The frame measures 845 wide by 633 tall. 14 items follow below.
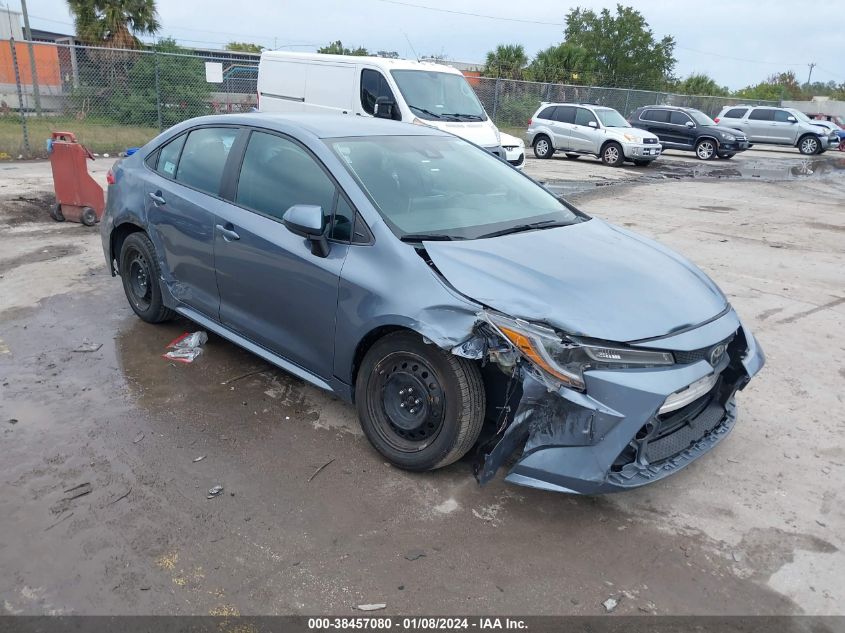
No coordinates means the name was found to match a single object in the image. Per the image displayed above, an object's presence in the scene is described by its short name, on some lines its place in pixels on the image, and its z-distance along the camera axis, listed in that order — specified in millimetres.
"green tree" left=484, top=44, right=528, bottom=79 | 33906
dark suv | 22781
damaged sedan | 2930
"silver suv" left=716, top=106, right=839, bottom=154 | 26891
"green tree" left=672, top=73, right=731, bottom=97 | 48719
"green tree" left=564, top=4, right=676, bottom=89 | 44875
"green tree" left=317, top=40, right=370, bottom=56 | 35812
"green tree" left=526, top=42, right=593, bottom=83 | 36594
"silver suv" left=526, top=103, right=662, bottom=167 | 19453
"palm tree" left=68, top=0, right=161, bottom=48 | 23984
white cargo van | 11711
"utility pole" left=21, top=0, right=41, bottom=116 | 14883
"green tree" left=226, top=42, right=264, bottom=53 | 55738
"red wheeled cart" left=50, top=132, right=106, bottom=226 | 8352
